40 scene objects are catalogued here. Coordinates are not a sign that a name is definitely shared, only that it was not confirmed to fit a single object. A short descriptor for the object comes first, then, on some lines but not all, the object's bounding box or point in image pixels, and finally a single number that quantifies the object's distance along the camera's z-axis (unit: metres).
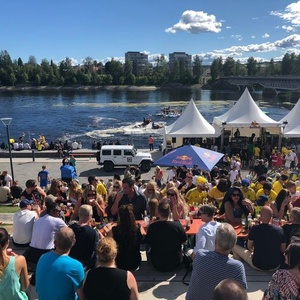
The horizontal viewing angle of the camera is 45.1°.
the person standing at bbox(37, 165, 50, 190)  15.98
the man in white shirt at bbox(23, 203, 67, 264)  5.84
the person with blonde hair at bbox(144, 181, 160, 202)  9.05
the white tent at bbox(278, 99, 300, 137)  23.08
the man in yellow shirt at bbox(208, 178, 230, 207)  10.06
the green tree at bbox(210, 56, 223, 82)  196.68
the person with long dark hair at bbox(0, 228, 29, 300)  4.20
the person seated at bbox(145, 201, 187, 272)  5.82
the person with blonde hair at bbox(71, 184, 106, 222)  7.82
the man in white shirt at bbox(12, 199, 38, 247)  6.73
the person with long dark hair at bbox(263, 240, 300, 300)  3.77
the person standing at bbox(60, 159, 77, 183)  16.62
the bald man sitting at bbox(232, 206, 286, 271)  5.74
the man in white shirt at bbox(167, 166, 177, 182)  15.02
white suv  22.33
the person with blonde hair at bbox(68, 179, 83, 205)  9.38
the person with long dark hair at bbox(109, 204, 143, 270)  5.63
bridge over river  128.88
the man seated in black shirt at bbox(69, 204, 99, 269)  5.57
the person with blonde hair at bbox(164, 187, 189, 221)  7.52
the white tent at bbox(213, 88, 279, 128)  23.94
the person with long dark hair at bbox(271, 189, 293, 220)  7.80
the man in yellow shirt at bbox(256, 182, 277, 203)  9.44
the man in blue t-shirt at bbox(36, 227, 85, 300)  4.16
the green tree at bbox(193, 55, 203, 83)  185.77
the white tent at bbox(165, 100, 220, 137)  23.64
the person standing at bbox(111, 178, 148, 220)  7.99
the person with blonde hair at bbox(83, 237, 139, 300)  4.02
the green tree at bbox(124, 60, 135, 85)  169.38
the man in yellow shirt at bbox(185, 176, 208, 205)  10.05
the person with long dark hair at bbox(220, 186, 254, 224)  7.41
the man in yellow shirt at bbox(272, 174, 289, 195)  10.78
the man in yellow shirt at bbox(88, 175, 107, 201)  11.38
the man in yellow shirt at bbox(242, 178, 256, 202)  10.09
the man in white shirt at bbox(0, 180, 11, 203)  13.50
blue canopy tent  13.27
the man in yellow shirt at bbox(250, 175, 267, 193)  10.62
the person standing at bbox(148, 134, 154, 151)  28.37
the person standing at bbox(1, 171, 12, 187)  14.89
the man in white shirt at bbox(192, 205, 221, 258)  5.66
